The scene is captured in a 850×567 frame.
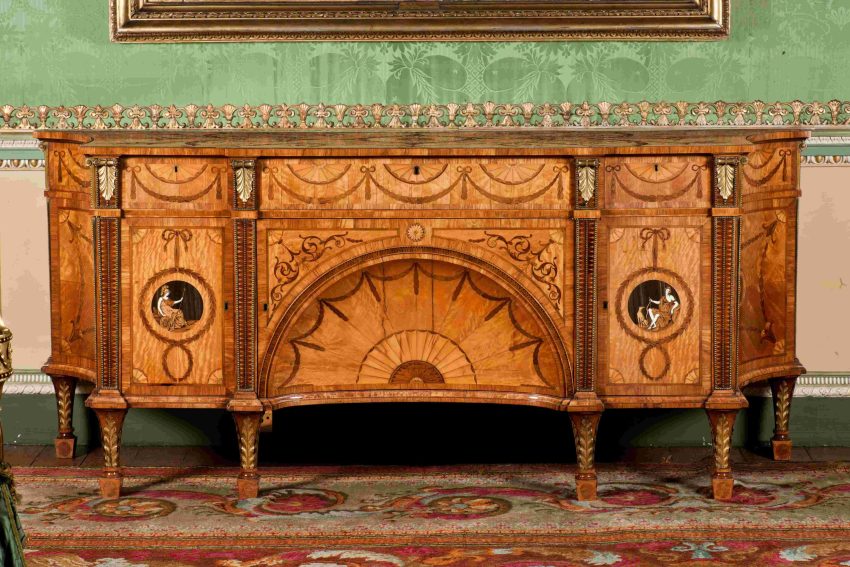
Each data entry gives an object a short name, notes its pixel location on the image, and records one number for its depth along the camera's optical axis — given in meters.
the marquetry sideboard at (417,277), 4.04
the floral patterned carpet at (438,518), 3.62
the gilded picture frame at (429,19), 4.75
